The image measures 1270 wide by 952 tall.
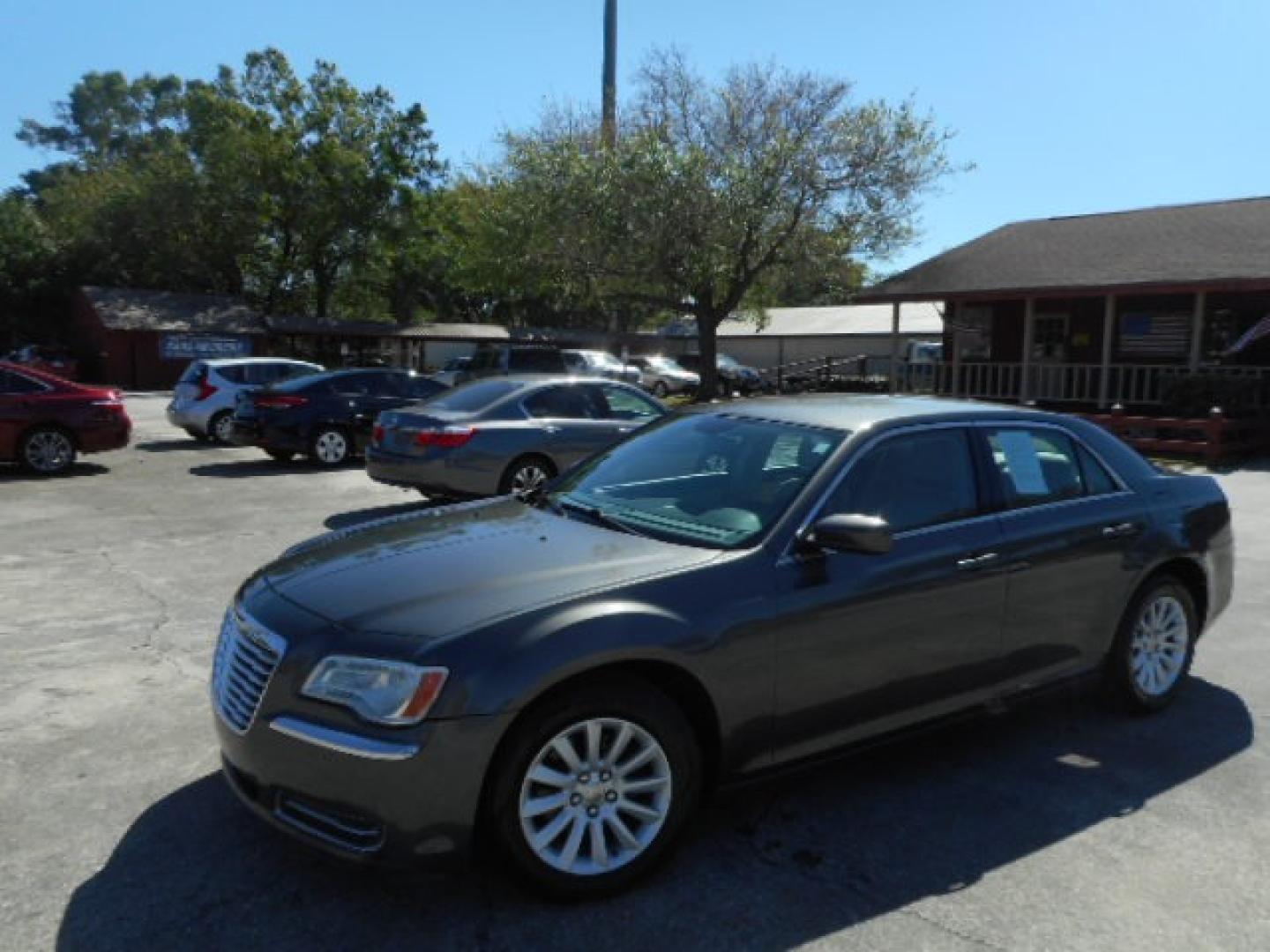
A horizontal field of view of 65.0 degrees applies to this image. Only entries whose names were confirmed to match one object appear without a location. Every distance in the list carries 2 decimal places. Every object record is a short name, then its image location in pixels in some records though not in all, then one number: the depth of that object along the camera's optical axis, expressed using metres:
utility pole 26.98
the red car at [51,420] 12.70
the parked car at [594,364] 26.00
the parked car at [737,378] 36.34
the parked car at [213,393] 16.83
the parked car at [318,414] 13.69
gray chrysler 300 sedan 2.88
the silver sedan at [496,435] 9.78
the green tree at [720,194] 24.88
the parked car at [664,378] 34.53
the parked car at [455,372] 23.30
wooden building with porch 18.59
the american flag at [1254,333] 17.67
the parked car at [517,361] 24.78
